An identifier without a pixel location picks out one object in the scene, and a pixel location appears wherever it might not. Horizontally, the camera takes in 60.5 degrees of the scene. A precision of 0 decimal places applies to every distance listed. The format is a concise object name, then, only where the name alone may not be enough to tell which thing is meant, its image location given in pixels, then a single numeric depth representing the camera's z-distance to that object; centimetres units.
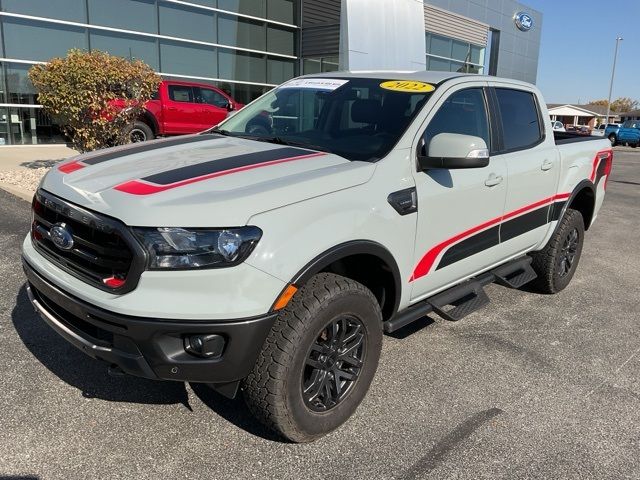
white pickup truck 223
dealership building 1389
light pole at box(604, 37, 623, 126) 4808
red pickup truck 1310
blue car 3597
